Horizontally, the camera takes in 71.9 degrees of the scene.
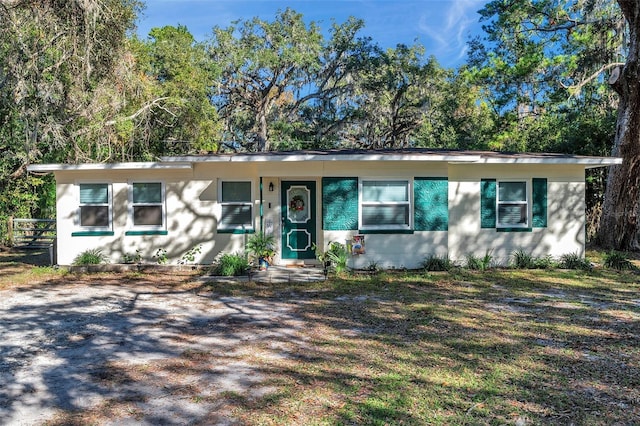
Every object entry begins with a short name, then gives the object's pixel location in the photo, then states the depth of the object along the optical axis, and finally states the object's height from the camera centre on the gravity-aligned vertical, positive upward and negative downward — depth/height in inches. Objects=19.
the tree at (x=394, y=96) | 900.6 +243.7
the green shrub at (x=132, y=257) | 425.1 -44.4
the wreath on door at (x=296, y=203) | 428.8 +8.1
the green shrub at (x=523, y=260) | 422.3 -47.9
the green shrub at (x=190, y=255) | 422.3 -42.0
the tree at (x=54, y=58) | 386.0 +147.6
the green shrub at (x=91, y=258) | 415.8 -43.9
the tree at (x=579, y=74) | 515.2 +227.5
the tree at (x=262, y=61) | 901.2 +307.8
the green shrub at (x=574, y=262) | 411.8 -48.6
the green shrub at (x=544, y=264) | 420.5 -50.5
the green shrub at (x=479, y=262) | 417.4 -48.5
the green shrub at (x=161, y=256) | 422.9 -43.2
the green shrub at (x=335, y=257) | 386.6 -40.5
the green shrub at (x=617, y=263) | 406.9 -48.1
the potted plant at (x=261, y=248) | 396.5 -33.3
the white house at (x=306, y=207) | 411.5 +3.9
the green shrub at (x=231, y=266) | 375.2 -47.4
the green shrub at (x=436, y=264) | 402.3 -48.5
